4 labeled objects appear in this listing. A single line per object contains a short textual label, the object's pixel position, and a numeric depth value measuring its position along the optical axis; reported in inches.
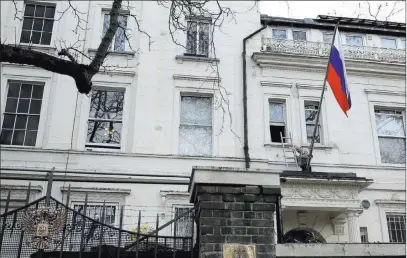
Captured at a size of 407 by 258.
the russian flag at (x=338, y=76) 468.1
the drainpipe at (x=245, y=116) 557.9
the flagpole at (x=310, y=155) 515.4
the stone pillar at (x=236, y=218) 192.2
